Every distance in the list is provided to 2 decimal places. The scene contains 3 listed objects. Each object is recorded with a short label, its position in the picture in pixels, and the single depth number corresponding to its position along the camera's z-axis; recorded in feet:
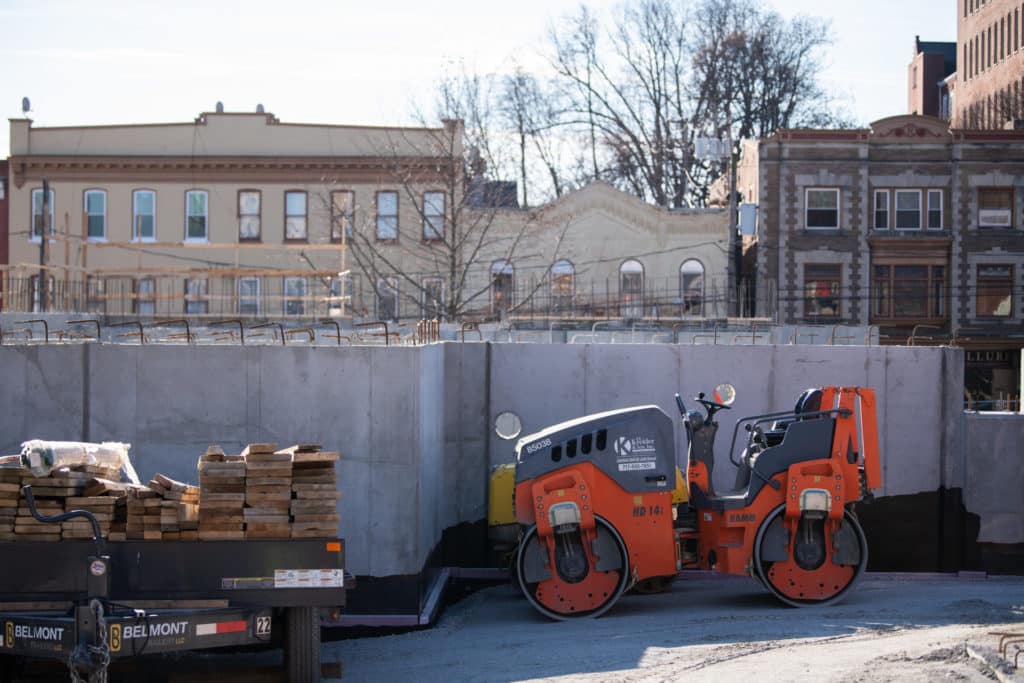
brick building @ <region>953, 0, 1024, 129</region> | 208.13
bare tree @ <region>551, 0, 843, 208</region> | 195.83
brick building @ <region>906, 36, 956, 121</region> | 293.23
